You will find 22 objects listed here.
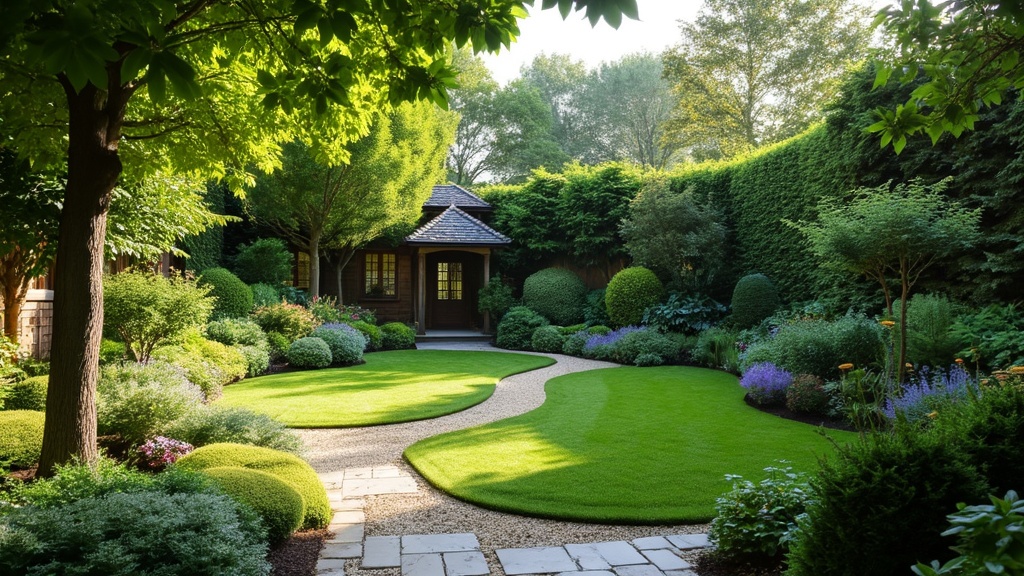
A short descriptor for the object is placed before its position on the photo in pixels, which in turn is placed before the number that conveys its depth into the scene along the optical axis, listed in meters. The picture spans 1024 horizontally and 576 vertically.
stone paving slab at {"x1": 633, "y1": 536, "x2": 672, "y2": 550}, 4.06
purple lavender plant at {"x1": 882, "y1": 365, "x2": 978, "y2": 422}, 5.88
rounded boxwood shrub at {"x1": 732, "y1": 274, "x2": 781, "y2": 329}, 12.81
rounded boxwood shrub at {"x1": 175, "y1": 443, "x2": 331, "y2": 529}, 4.34
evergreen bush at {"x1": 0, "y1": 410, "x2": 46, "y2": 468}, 4.82
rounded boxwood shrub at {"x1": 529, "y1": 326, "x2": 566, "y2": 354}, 16.03
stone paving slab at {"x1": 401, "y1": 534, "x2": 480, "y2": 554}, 4.03
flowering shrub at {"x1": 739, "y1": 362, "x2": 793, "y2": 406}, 8.68
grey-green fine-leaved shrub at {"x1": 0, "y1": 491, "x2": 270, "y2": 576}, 2.60
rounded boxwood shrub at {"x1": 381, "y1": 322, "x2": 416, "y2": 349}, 16.53
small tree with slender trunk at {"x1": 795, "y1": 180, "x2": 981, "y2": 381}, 7.63
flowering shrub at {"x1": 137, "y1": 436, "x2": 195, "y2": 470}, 5.16
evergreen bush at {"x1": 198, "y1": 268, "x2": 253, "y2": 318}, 13.60
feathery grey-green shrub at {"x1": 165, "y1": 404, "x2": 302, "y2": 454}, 5.67
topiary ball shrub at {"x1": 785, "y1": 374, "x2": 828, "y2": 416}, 8.09
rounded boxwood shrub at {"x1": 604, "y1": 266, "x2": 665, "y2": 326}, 15.45
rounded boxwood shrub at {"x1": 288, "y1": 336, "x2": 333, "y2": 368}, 12.59
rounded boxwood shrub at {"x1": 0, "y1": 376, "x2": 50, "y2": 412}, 6.08
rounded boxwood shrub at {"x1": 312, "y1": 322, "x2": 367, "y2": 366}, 13.21
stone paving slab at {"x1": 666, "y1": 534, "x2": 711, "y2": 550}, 4.08
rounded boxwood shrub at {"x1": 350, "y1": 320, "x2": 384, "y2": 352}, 15.89
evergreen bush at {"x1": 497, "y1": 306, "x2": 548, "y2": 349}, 16.94
